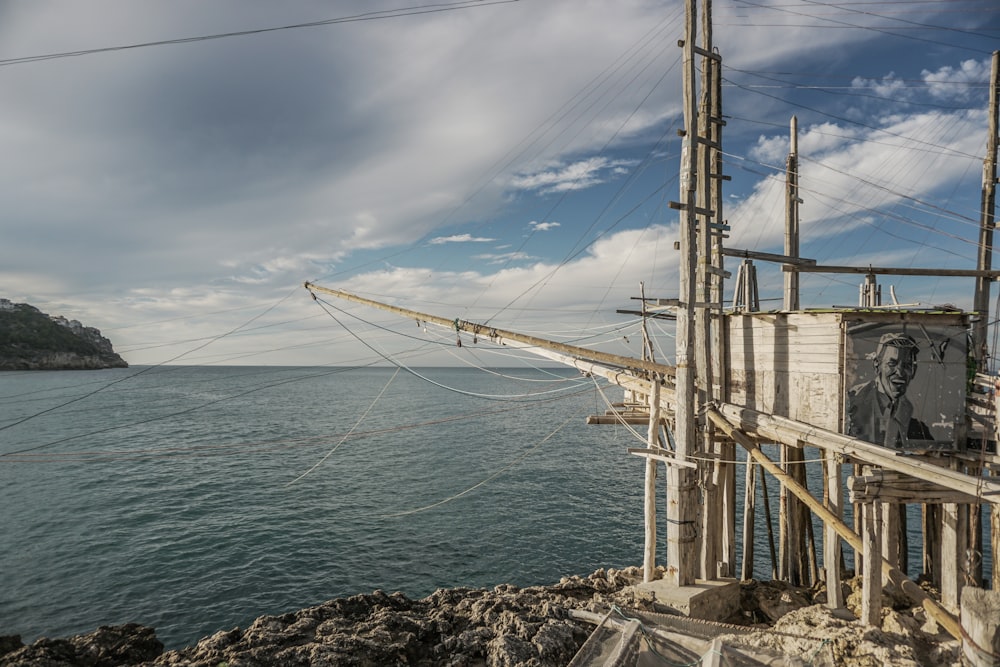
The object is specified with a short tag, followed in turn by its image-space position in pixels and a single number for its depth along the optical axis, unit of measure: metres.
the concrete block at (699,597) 11.98
